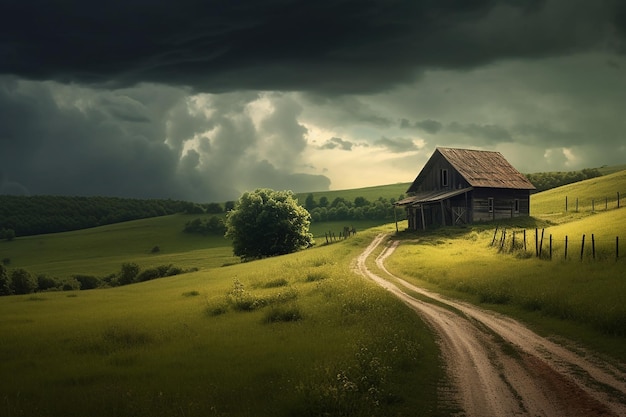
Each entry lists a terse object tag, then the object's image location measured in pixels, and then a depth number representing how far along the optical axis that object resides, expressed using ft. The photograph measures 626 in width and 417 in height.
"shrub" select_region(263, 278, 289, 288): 124.37
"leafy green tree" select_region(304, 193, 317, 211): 570.25
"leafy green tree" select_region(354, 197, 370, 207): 526.98
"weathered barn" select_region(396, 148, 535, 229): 239.30
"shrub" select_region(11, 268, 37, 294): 252.01
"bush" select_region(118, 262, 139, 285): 274.16
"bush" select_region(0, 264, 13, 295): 245.86
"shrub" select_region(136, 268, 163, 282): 254.88
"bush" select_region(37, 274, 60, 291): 272.72
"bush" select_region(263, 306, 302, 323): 76.79
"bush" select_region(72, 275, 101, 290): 291.58
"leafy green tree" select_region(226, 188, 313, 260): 268.21
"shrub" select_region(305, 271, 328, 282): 127.87
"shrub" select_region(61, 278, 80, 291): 264.31
